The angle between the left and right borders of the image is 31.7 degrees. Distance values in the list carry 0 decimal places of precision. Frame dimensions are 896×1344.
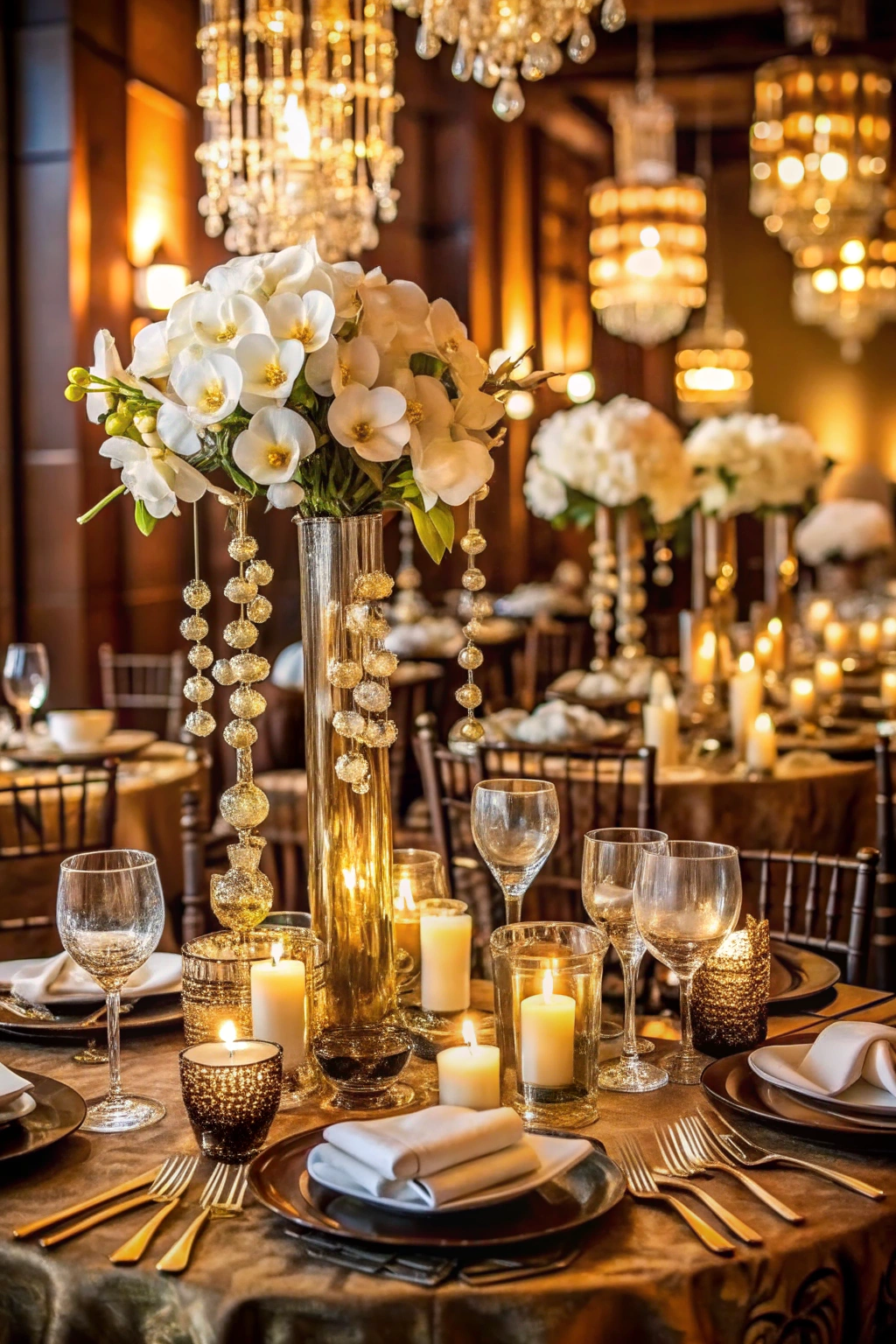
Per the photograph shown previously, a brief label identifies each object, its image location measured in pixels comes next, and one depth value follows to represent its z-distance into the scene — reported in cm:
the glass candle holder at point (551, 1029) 141
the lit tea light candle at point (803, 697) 425
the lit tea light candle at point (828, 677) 473
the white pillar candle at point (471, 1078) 134
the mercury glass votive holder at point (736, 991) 159
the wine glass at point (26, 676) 373
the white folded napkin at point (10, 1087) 137
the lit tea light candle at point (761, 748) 352
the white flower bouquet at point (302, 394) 140
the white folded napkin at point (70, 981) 175
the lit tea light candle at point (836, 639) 578
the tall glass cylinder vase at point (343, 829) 154
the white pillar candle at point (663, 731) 360
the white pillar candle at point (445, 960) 164
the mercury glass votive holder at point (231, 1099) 132
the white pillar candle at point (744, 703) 379
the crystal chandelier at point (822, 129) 700
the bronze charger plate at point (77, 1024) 168
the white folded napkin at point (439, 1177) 118
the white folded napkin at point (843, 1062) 140
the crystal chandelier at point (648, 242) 885
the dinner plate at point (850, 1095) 137
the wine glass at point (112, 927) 145
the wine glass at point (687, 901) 143
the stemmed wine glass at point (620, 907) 156
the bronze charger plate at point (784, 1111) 134
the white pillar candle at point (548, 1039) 140
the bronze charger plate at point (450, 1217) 116
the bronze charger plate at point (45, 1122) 133
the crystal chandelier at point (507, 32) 386
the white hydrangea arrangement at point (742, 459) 481
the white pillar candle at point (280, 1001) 145
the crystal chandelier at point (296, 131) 480
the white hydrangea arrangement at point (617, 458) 446
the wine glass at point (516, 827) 164
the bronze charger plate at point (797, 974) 176
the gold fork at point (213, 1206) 114
